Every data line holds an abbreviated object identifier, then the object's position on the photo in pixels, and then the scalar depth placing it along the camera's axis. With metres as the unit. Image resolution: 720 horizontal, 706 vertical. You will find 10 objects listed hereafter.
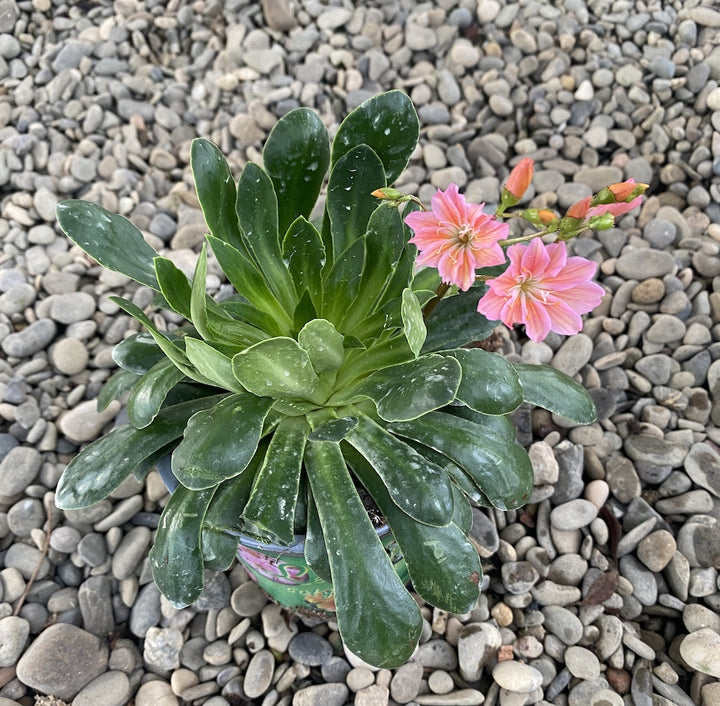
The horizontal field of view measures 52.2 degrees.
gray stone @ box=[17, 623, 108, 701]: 0.32
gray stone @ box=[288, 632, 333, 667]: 0.33
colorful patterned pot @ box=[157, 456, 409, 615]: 0.27
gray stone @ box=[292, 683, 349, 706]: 0.32
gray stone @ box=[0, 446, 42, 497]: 0.37
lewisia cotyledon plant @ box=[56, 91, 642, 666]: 0.22
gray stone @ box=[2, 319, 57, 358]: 0.42
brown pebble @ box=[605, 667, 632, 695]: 0.32
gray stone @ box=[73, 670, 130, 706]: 0.32
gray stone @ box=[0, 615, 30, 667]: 0.33
